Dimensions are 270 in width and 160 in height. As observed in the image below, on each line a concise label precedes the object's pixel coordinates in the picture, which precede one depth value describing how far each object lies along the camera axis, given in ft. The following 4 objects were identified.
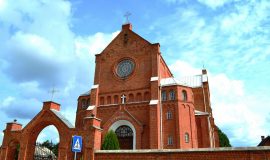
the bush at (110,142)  71.31
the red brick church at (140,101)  86.99
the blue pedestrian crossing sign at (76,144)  39.16
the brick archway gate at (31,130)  57.62
